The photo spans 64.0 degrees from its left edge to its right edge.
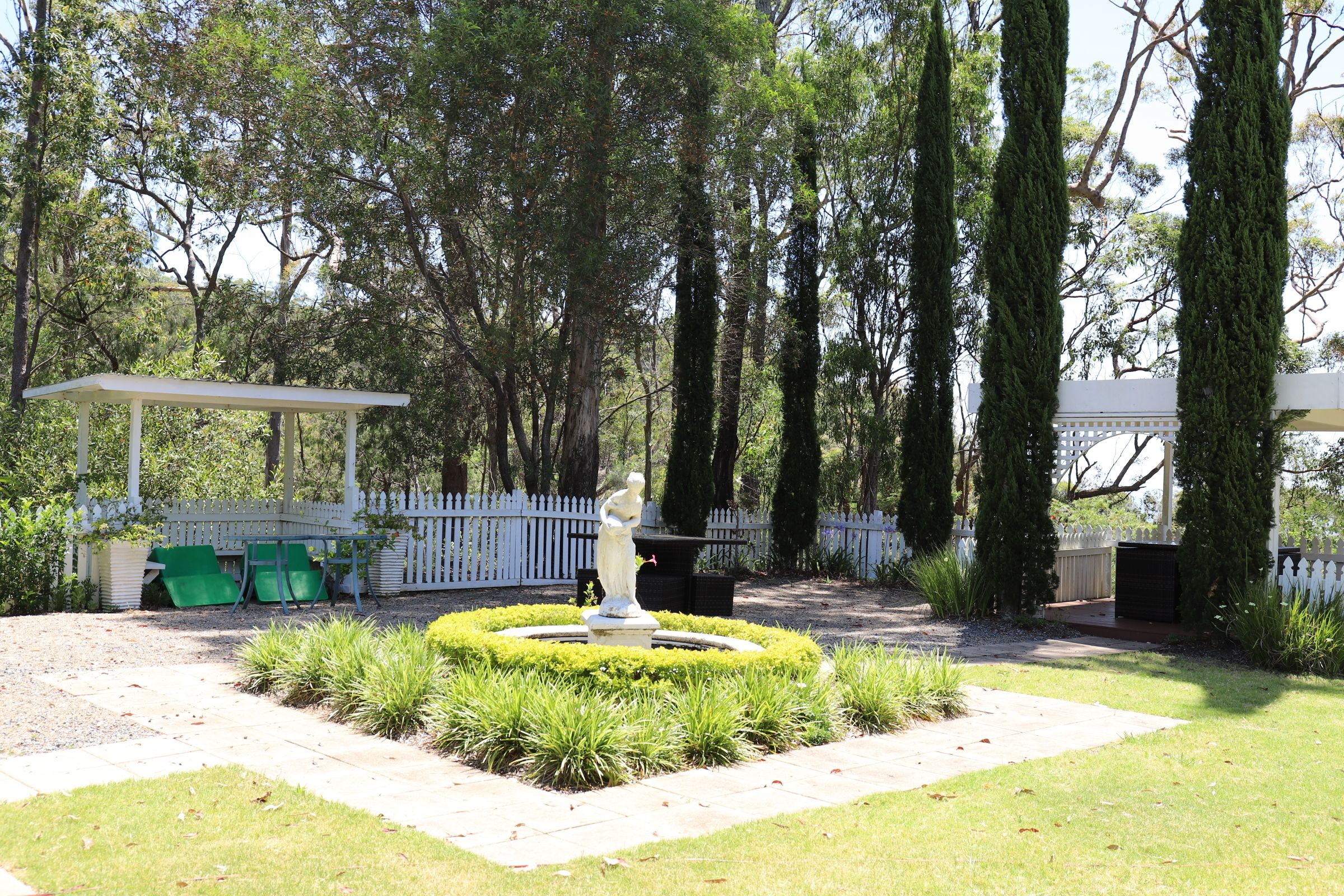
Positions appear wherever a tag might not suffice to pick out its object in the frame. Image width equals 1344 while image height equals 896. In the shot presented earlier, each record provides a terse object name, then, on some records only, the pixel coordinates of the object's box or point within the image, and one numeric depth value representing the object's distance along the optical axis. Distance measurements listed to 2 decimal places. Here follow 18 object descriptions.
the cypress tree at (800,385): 19.03
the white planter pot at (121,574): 12.09
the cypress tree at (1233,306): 11.10
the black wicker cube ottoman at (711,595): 12.12
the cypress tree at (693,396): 18.22
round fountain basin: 8.31
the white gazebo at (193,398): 12.32
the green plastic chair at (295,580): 13.02
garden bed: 5.76
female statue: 7.41
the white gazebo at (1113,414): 12.38
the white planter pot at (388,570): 14.00
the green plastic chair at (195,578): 12.59
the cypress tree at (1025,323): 12.71
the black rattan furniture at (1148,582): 12.53
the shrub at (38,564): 11.51
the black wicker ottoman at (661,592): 11.60
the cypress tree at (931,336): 17.39
